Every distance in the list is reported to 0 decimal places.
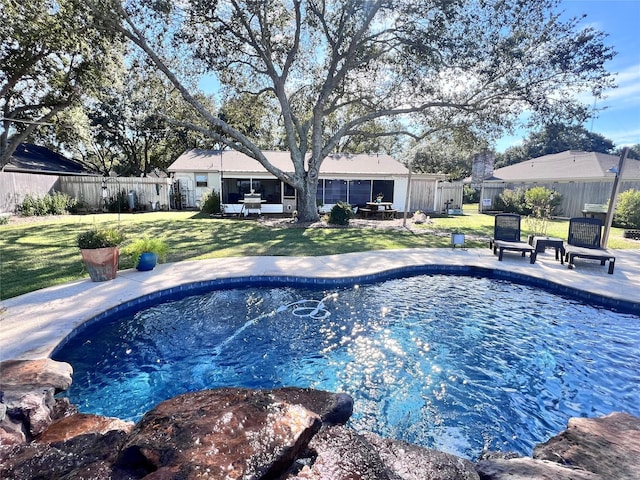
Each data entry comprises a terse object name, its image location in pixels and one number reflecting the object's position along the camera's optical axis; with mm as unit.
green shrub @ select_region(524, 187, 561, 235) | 18125
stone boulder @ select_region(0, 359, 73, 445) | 2459
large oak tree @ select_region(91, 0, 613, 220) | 12008
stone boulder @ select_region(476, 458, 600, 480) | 1965
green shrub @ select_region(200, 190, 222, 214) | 17203
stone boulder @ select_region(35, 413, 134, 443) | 2483
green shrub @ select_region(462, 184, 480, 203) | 31531
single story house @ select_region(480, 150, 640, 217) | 17766
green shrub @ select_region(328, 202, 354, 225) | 14422
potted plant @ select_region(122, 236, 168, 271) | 6785
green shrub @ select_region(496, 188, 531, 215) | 19969
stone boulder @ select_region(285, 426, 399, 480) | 1896
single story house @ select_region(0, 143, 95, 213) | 14930
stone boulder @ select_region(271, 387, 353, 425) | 2727
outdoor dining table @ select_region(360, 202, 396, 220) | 17469
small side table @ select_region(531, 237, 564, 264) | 8328
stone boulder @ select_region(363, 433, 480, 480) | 2088
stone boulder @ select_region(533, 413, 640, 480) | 2127
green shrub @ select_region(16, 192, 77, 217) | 15164
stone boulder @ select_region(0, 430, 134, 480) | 1892
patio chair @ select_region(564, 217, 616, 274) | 7789
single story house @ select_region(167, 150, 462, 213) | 18266
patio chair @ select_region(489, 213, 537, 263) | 9065
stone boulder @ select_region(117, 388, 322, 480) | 1721
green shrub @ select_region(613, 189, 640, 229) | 13914
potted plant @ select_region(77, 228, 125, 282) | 5930
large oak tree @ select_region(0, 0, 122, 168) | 10805
